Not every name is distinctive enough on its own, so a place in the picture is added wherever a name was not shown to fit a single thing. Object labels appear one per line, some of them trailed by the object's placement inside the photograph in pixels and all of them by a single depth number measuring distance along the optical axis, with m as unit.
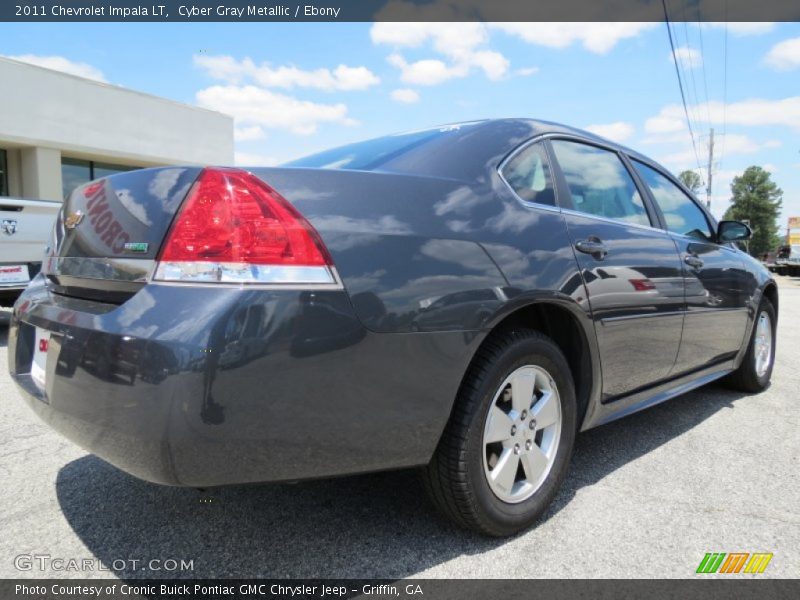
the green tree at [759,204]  60.41
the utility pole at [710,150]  39.94
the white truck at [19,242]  6.49
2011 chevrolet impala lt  1.53
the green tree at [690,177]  68.12
